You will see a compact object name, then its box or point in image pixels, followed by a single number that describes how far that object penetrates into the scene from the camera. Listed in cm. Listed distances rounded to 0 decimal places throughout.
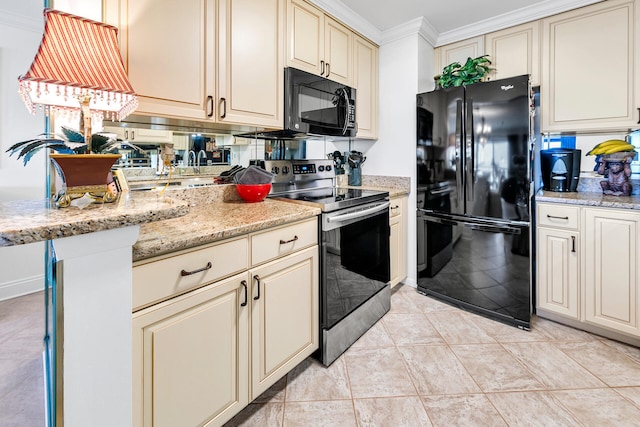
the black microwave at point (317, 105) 199
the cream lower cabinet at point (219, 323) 101
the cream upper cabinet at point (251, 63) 164
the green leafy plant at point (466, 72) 256
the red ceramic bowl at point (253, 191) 179
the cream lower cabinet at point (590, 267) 190
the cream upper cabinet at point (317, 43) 204
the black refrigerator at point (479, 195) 213
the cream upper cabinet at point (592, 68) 214
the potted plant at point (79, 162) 85
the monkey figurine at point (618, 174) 216
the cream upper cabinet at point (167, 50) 130
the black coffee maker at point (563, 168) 239
